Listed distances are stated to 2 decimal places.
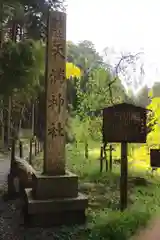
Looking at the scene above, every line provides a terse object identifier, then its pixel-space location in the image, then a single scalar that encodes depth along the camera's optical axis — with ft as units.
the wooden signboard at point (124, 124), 17.02
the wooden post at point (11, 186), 22.82
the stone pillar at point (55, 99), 17.92
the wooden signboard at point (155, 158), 18.08
